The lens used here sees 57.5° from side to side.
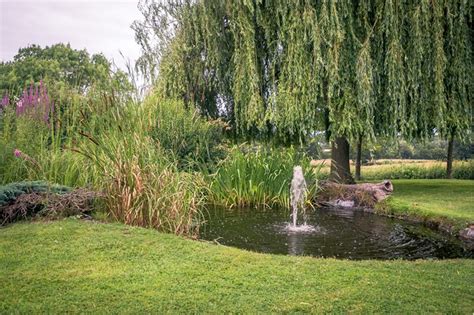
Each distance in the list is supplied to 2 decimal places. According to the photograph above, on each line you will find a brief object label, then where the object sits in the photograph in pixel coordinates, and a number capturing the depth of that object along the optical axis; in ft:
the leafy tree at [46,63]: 107.65
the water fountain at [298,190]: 28.53
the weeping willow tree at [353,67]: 32.48
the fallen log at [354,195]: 31.07
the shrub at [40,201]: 17.65
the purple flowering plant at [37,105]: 21.54
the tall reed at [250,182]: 29.81
